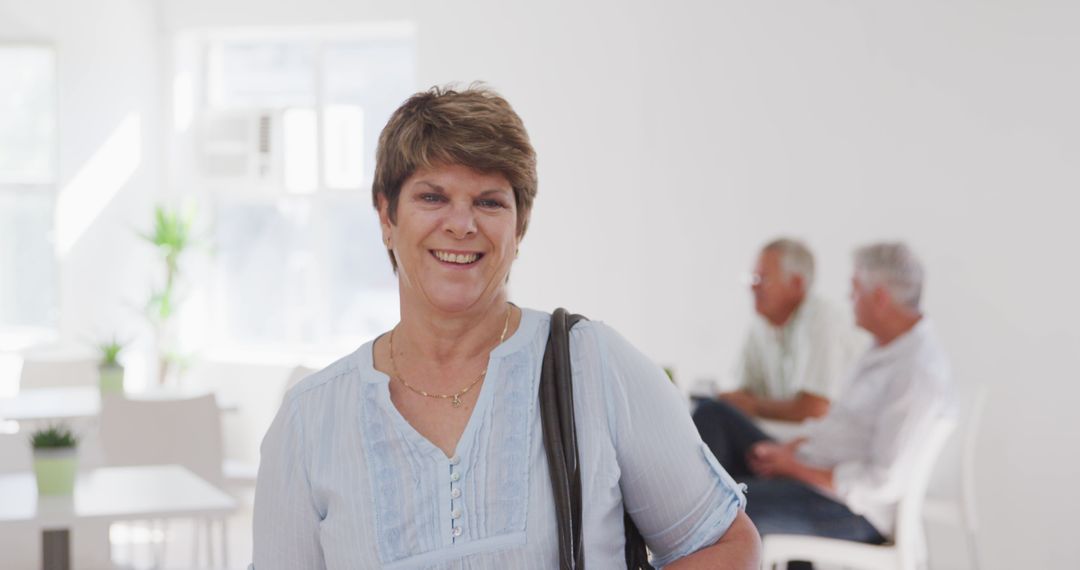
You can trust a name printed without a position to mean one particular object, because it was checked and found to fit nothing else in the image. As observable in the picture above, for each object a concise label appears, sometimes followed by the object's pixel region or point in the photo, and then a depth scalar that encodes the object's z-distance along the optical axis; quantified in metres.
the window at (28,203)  7.67
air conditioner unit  8.27
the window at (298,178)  8.22
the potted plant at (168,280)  7.91
